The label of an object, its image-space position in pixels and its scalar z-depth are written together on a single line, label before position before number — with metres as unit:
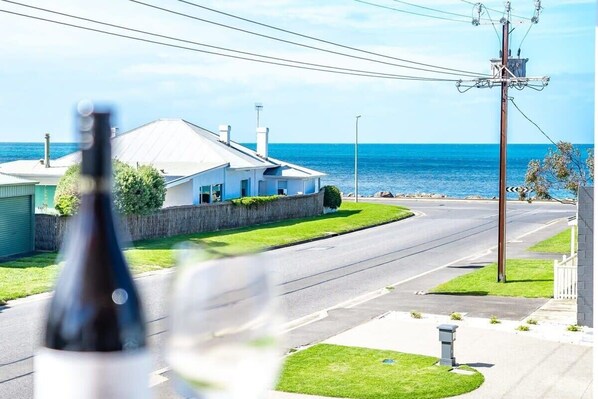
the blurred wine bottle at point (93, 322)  0.83
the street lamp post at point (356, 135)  64.31
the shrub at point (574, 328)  19.20
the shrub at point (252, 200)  42.66
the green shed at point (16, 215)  29.12
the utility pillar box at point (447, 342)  15.67
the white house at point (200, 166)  40.78
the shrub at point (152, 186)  33.53
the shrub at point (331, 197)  54.62
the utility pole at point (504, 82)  26.77
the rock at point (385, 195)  79.31
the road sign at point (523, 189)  32.78
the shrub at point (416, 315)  21.09
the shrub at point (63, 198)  29.88
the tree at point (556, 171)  31.53
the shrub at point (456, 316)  20.86
